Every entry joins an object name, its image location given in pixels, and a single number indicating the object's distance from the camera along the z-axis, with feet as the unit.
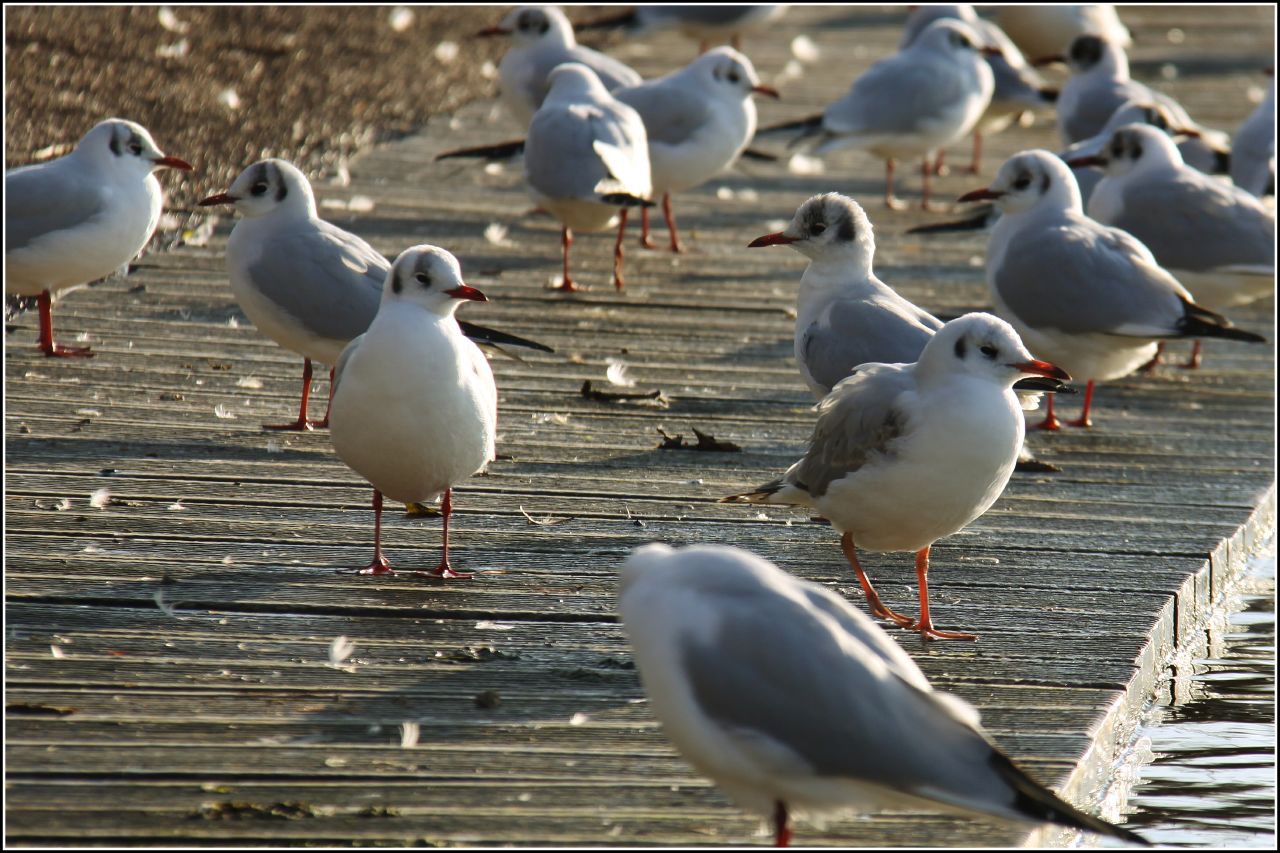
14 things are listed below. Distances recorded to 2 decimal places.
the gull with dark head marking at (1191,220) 46.47
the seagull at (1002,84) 68.69
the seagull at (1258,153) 56.49
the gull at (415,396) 28.60
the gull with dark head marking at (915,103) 61.31
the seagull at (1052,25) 82.89
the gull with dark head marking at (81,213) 41.14
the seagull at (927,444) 26.55
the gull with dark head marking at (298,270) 36.94
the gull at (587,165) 48.78
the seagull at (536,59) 61.36
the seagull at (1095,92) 62.49
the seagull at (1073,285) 40.78
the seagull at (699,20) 81.25
